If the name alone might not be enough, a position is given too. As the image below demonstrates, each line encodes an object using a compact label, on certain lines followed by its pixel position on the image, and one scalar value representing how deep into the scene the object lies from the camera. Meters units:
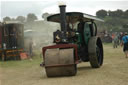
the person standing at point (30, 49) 19.08
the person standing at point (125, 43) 15.30
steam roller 8.97
